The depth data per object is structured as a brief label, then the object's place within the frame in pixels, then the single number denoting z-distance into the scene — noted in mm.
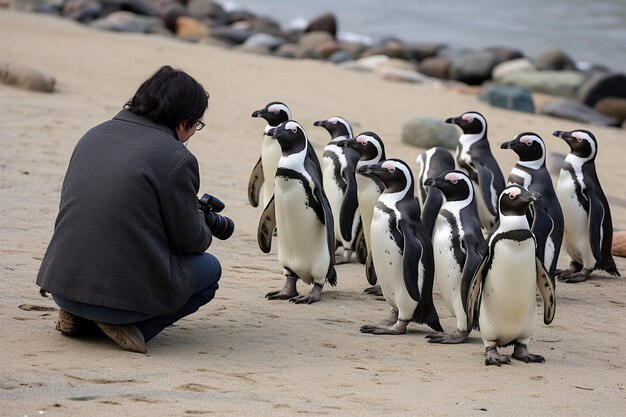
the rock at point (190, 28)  22016
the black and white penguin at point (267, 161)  7336
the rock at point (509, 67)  21188
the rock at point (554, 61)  22766
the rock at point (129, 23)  19984
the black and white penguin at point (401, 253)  5633
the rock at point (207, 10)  25688
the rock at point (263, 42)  21109
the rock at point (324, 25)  25422
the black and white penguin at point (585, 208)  7504
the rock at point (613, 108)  17562
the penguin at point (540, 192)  6574
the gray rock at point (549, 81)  19656
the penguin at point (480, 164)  7883
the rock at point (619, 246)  8500
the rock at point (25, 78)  11859
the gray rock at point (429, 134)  11875
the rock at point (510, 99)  15742
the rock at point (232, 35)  22219
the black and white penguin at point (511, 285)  5141
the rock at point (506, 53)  22864
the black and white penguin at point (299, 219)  6223
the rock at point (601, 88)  18875
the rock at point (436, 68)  21406
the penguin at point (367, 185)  6738
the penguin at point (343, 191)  7273
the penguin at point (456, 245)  5551
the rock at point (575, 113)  16234
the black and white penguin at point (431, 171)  6969
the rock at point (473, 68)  21172
